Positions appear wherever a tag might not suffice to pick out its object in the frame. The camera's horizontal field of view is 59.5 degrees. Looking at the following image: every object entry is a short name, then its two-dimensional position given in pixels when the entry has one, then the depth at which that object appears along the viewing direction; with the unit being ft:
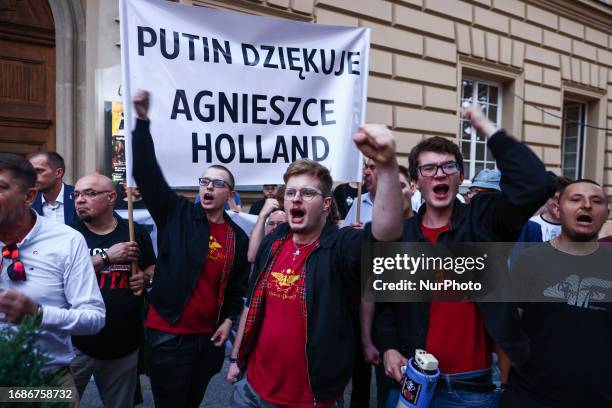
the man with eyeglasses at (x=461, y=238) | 6.50
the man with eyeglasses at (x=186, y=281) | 9.84
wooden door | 19.39
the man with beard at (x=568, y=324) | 7.16
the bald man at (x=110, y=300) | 10.16
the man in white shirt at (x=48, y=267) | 6.89
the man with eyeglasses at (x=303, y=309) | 7.47
